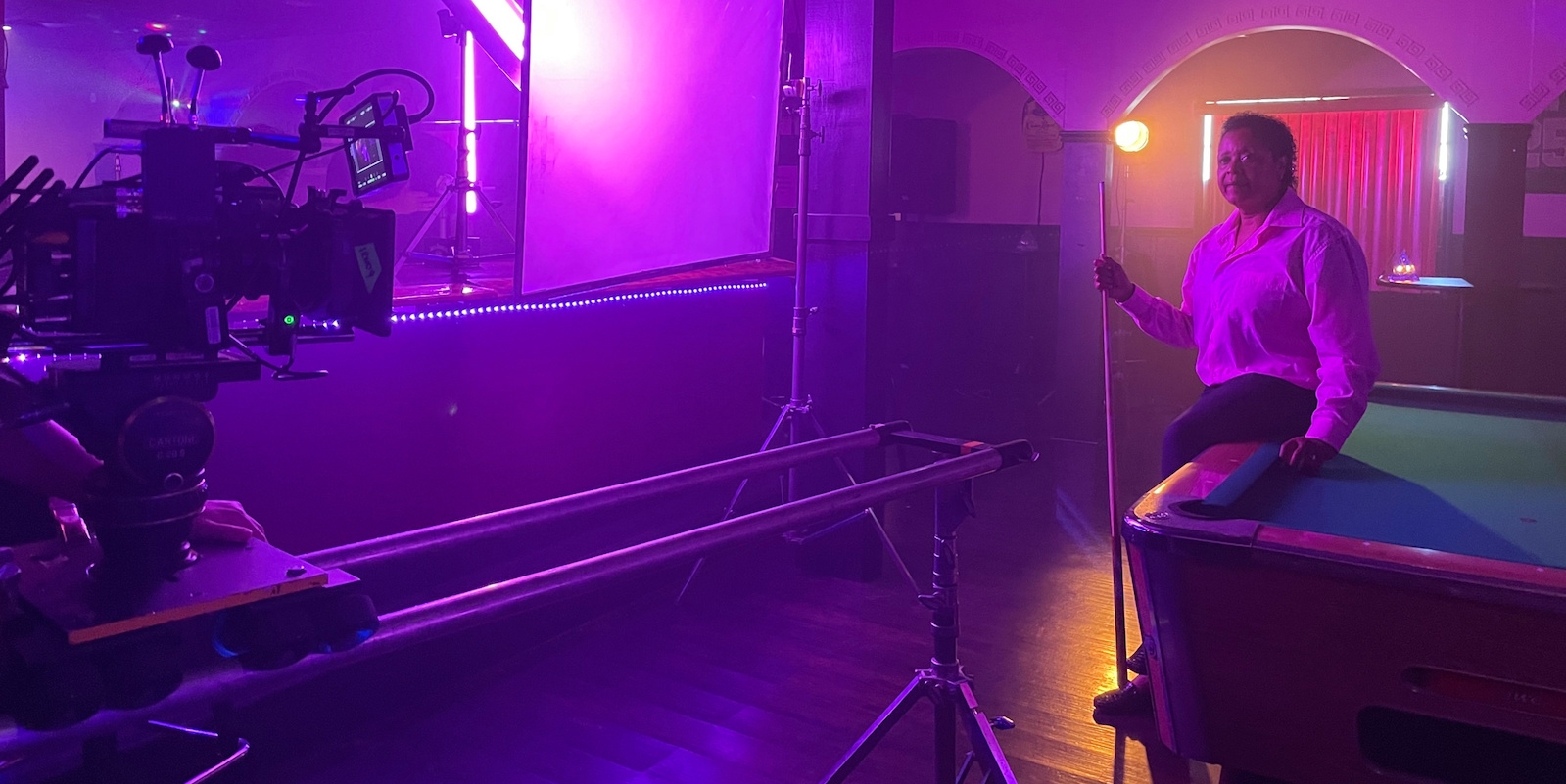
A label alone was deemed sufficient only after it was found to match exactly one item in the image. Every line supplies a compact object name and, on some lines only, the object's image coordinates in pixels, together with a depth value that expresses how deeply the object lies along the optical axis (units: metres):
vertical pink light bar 4.64
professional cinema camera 0.94
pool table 1.57
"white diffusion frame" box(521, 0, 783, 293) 3.11
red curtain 8.60
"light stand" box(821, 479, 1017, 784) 2.08
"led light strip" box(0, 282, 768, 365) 3.19
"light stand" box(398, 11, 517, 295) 4.67
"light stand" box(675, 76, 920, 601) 4.18
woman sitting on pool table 2.65
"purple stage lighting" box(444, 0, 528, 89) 5.67
